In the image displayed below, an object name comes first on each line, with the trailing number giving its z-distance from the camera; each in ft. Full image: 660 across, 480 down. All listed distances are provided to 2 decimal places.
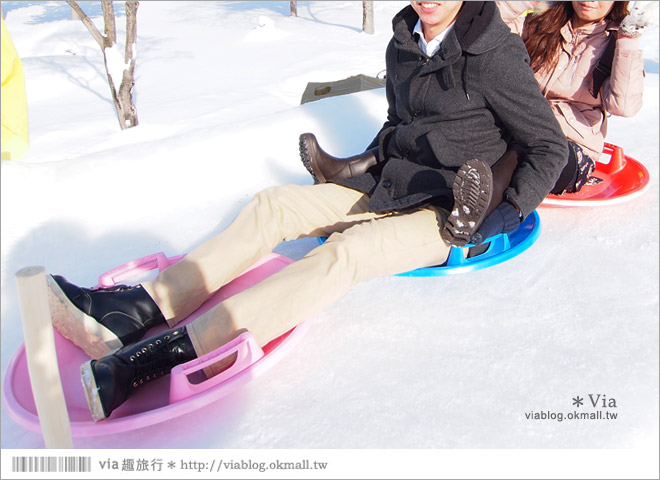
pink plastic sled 3.90
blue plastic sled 5.47
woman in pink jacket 6.08
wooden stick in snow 2.68
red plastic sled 6.71
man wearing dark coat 4.35
